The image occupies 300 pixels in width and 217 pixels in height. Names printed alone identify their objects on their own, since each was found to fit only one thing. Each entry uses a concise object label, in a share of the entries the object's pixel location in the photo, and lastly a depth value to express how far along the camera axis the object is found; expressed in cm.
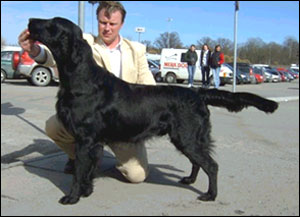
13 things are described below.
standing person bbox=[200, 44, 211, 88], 1769
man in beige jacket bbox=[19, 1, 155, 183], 405
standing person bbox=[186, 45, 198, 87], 1842
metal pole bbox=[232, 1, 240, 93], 1486
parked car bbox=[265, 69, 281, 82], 3766
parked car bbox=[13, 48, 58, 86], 1486
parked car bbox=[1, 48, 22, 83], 1633
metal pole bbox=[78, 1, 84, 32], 598
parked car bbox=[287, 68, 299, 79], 4975
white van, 2392
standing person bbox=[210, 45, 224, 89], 1684
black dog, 340
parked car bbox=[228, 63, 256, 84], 2848
